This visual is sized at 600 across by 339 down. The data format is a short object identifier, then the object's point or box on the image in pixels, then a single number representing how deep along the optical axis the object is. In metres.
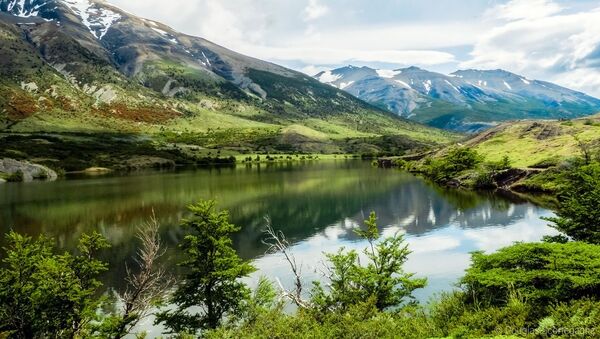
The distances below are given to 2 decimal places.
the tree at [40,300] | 28.61
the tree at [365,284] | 33.91
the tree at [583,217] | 43.25
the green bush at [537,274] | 22.27
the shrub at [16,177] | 189.50
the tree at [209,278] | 33.72
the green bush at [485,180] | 131.50
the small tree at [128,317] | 27.97
